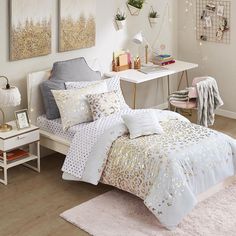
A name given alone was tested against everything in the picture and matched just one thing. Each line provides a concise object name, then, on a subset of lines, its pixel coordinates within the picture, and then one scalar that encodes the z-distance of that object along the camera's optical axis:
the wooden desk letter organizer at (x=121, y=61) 5.75
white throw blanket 5.42
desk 5.43
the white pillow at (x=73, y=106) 4.64
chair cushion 5.56
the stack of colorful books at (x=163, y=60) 6.04
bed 3.80
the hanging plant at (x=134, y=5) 5.78
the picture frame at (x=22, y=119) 4.60
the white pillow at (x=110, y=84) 4.89
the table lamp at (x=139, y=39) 5.66
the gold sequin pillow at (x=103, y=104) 4.64
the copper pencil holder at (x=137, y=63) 5.86
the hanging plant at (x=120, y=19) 5.68
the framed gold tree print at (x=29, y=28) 4.68
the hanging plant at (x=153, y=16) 6.11
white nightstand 4.43
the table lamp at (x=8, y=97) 4.42
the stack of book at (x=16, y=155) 4.59
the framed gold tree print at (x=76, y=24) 5.10
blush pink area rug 3.74
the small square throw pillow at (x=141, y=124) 4.19
